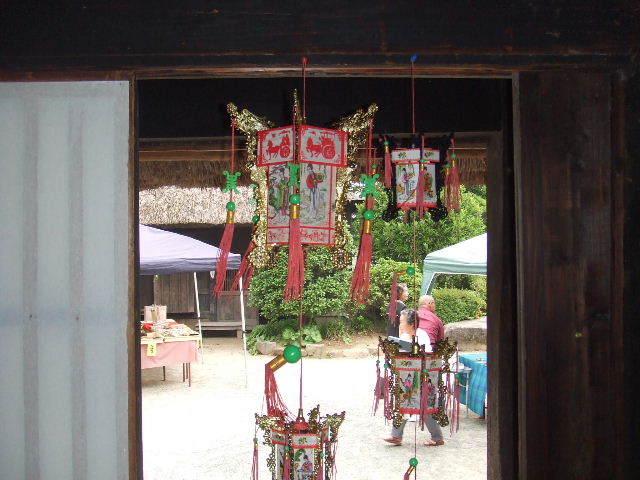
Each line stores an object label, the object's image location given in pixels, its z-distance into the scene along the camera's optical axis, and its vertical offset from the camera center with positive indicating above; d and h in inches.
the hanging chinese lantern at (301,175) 84.6 +9.3
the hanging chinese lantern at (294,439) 82.1 -30.4
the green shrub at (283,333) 322.0 -57.9
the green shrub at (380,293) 354.0 -37.7
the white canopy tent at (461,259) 243.3 -12.1
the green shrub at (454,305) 359.6 -46.8
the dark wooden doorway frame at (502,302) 113.5 -14.6
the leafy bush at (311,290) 331.0 -33.6
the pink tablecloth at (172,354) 236.4 -51.5
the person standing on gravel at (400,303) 173.0 -23.4
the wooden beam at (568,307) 70.6 -9.6
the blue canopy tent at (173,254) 259.3 -9.0
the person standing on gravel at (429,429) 164.1 -60.4
